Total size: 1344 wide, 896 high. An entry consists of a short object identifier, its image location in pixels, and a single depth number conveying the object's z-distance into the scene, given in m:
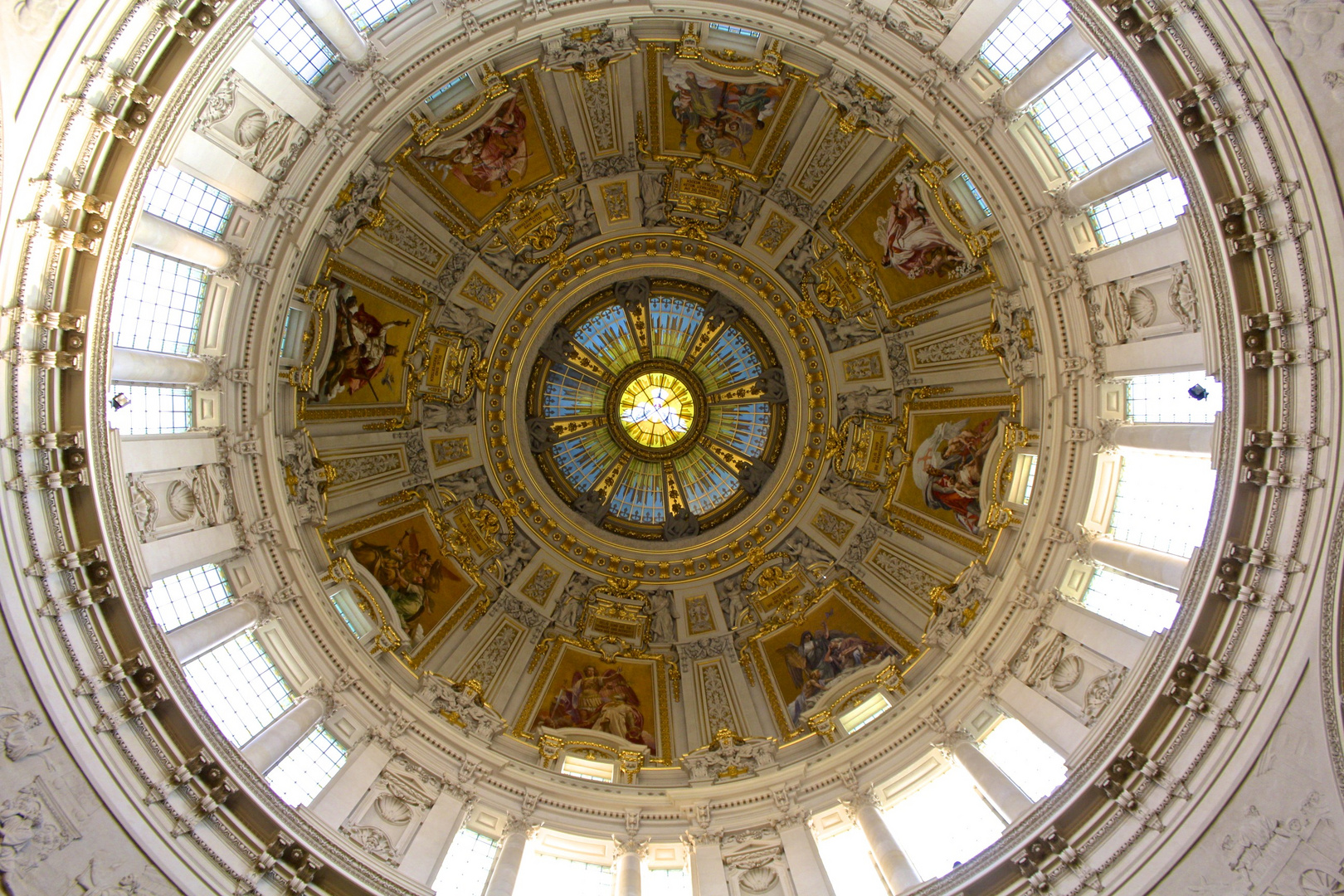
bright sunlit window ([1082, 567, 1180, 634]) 19.69
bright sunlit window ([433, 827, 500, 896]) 21.30
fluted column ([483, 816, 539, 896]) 20.91
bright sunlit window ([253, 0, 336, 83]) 19.14
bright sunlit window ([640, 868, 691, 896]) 22.69
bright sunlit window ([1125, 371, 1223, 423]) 19.16
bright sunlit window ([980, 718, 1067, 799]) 20.34
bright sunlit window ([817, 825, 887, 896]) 21.00
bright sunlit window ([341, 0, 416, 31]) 20.39
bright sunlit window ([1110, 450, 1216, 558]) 19.52
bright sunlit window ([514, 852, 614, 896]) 22.11
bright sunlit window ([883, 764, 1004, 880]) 20.66
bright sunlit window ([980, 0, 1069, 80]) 19.27
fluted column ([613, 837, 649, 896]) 22.02
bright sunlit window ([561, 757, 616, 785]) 26.58
